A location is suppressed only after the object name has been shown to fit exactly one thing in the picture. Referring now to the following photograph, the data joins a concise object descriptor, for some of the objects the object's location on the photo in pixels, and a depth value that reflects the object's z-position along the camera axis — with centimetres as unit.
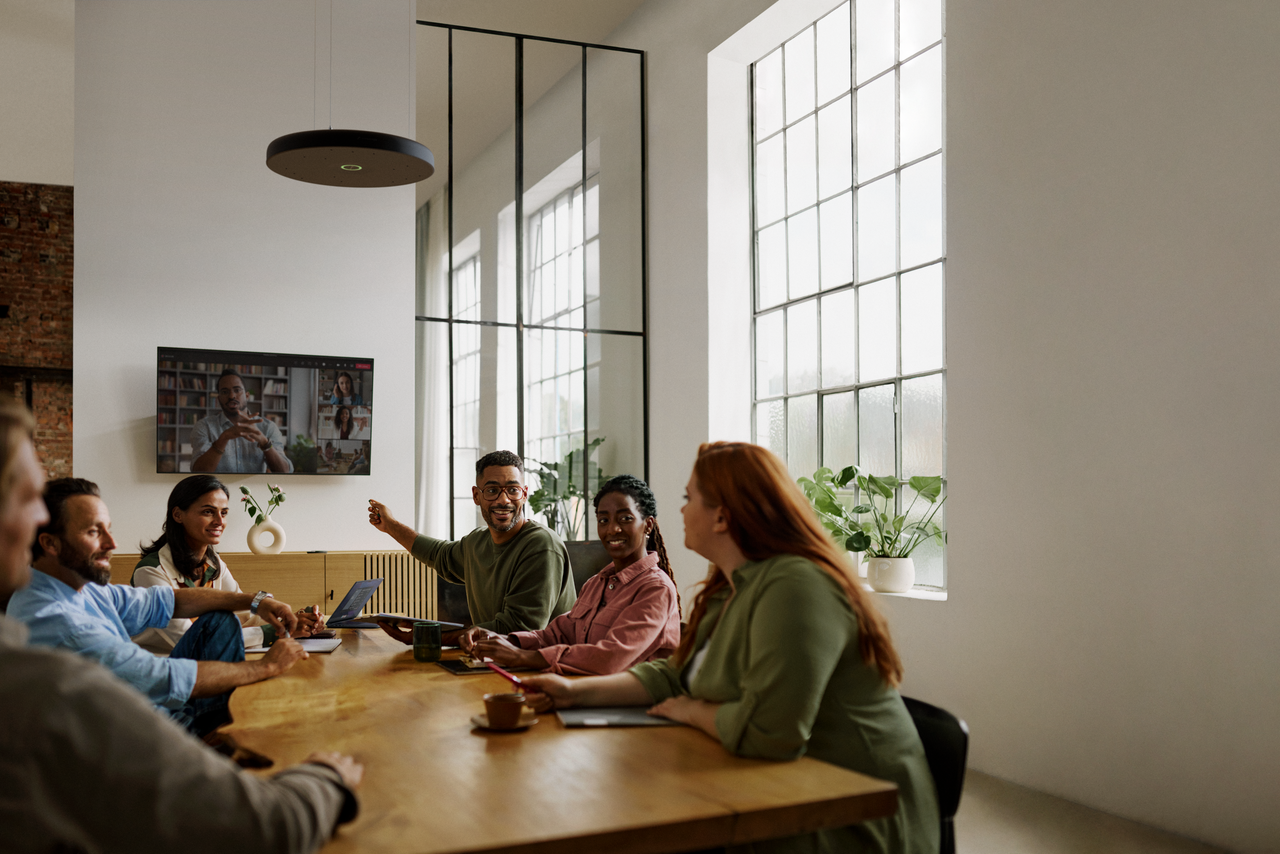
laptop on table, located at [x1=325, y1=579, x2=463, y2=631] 327
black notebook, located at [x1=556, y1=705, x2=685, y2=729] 190
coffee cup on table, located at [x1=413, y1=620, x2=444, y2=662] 272
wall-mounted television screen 565
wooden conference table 131
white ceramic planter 480
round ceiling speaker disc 378
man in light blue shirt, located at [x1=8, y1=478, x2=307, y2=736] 204
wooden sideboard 545
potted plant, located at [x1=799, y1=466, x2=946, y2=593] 478
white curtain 679
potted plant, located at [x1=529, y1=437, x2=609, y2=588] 689
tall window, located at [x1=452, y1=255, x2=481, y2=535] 686
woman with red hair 165
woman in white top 319
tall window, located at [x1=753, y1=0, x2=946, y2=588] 494
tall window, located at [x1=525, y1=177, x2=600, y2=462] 706
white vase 561
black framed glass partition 689
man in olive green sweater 327
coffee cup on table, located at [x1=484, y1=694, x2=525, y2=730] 184
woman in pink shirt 264
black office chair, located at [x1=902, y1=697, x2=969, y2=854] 178
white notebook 293
